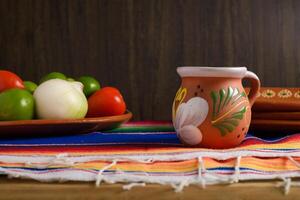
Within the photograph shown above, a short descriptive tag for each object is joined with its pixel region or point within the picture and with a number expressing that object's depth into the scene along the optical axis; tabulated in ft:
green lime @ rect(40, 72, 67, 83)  3.28
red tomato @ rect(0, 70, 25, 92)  3.07
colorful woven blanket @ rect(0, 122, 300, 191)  2.01
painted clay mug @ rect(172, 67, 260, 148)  2.34
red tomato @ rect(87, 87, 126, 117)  3.10
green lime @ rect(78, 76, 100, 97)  3.33
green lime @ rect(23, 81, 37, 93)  3.18
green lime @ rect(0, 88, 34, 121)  2.76
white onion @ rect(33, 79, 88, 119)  2.82
